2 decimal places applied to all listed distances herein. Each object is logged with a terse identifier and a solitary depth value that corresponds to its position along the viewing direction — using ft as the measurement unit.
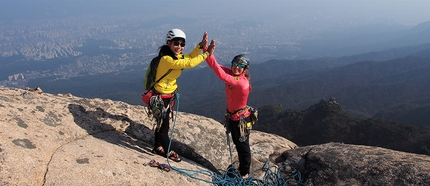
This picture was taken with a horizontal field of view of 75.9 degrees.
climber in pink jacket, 20.43
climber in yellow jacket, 19.95
